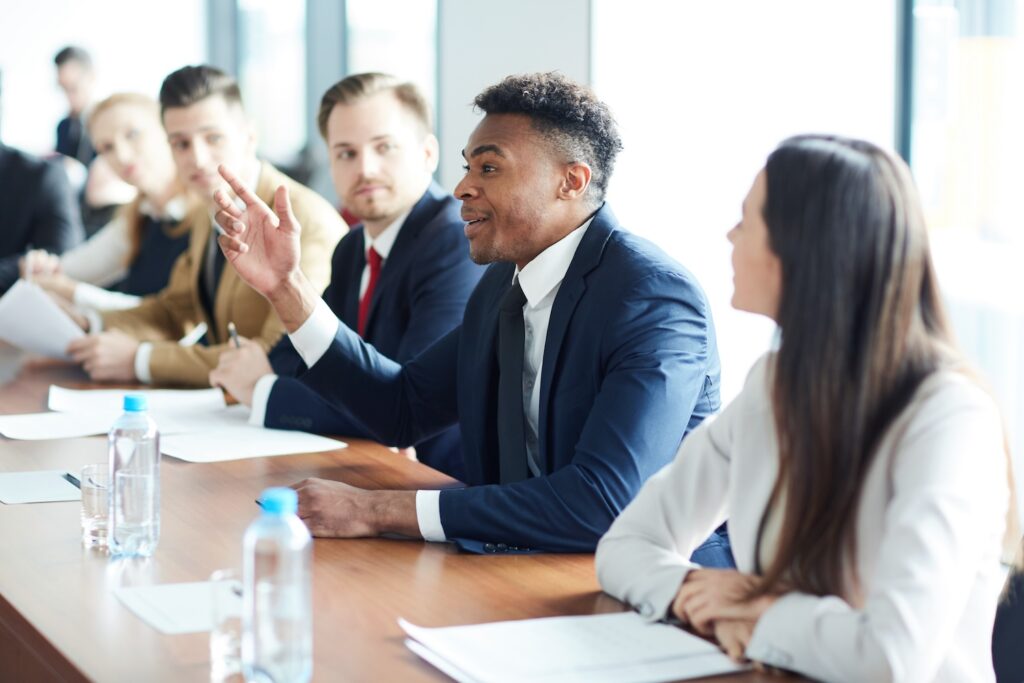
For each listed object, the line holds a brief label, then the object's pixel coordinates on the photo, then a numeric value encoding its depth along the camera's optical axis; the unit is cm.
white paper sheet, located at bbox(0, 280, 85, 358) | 351
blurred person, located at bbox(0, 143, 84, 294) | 530
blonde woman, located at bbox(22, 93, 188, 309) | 426
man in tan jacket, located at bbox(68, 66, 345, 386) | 329
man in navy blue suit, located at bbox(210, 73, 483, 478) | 270
